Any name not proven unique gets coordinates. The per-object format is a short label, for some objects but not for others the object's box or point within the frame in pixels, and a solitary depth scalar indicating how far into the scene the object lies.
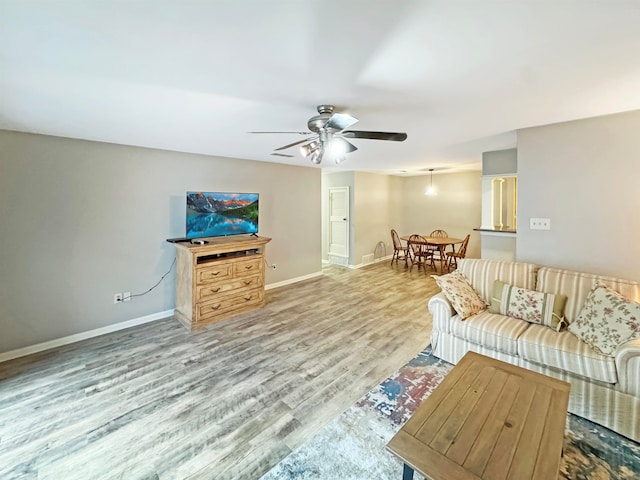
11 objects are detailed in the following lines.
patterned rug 1.55
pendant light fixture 6.99
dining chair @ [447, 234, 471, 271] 6.02
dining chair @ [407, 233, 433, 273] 6.44
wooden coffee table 1.16
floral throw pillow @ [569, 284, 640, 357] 1.89
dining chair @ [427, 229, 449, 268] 6.96
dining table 6.15
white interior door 6.75
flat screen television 3.75
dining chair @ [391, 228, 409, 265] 6.97
